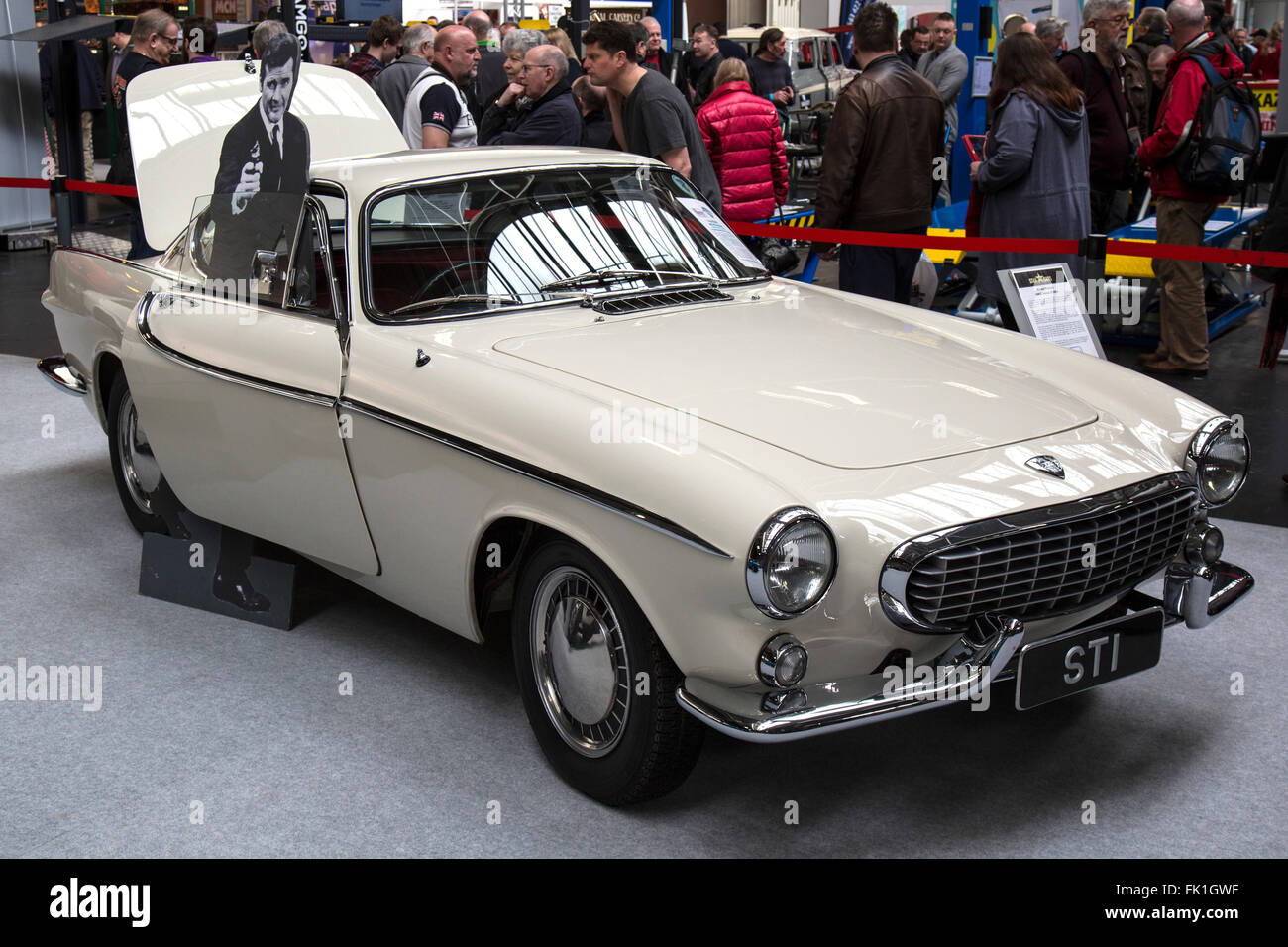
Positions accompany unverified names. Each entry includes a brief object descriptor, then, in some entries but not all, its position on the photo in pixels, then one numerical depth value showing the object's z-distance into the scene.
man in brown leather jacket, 6.11
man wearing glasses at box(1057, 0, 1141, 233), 7.77
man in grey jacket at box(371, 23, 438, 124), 7.88
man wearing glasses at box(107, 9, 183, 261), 9.12
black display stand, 4.43
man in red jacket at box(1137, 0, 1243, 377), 7.05
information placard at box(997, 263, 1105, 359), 4.86
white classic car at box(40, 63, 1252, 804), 2.79
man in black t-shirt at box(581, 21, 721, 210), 6.02
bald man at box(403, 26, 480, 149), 7.20
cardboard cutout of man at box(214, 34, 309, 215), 4.29
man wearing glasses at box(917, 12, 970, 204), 11.16
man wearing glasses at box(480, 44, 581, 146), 6.94
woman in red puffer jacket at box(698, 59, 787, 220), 8.12
